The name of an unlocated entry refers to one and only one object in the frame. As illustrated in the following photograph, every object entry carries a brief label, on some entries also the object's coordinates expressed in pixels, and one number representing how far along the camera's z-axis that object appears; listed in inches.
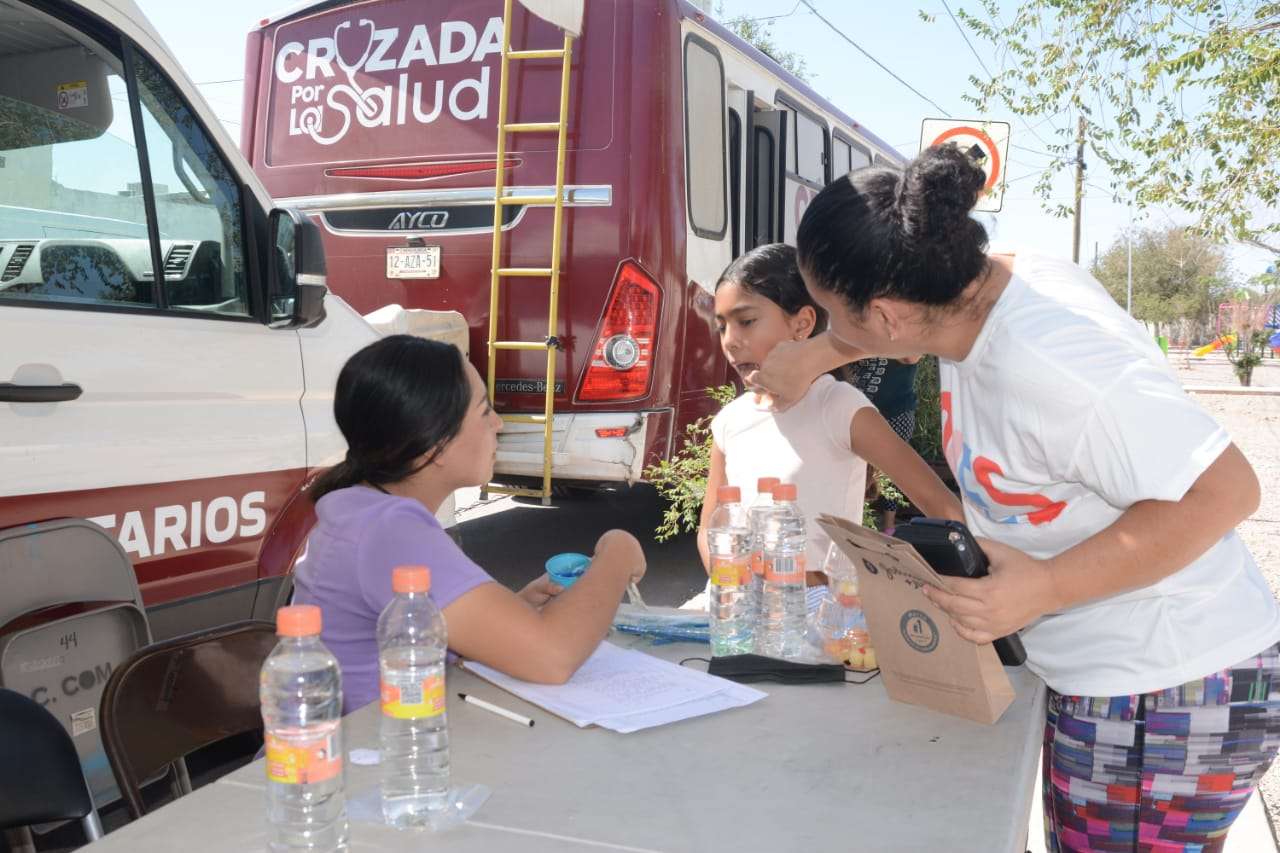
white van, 110.3
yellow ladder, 213.3
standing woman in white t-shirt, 62.7
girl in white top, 112.7
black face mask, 81.7
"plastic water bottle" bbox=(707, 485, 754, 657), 89.9
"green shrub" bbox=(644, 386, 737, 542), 223.3
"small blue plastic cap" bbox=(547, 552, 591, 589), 94.7
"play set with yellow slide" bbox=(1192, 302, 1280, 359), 1521.2
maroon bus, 218.8
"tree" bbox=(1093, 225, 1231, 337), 2069.4
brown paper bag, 70.1
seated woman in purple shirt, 76.5
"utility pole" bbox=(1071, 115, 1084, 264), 346.9
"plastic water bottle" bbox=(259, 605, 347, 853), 52.1
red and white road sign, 264.4
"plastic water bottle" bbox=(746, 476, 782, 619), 92.7
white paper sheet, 73.0
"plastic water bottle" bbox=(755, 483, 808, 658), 90.5
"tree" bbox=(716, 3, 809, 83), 880.9
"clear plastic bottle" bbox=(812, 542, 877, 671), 85.7
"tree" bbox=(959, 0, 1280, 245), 285.4
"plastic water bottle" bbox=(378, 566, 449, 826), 57.4
